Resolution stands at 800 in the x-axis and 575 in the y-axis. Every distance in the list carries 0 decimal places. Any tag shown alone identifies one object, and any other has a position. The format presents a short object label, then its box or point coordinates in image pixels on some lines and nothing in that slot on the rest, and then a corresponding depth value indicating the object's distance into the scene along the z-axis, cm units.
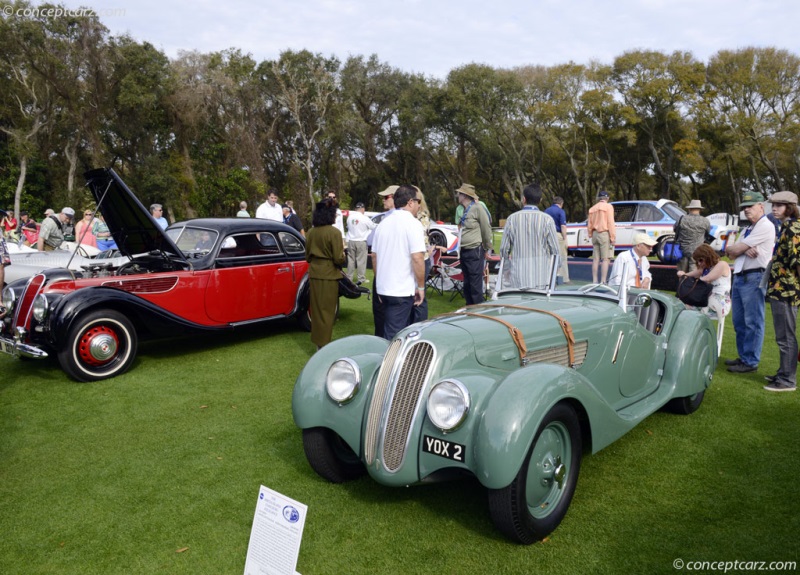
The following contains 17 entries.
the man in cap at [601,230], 1058
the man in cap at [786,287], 515
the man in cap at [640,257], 604
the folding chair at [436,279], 1079
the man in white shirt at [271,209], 1141
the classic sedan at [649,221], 1448
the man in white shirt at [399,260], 505
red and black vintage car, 566
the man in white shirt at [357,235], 1151
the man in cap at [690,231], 1002
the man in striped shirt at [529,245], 557
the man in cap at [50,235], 1076
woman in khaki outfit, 604
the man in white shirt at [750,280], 547
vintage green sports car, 274
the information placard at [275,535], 242
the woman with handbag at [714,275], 611
